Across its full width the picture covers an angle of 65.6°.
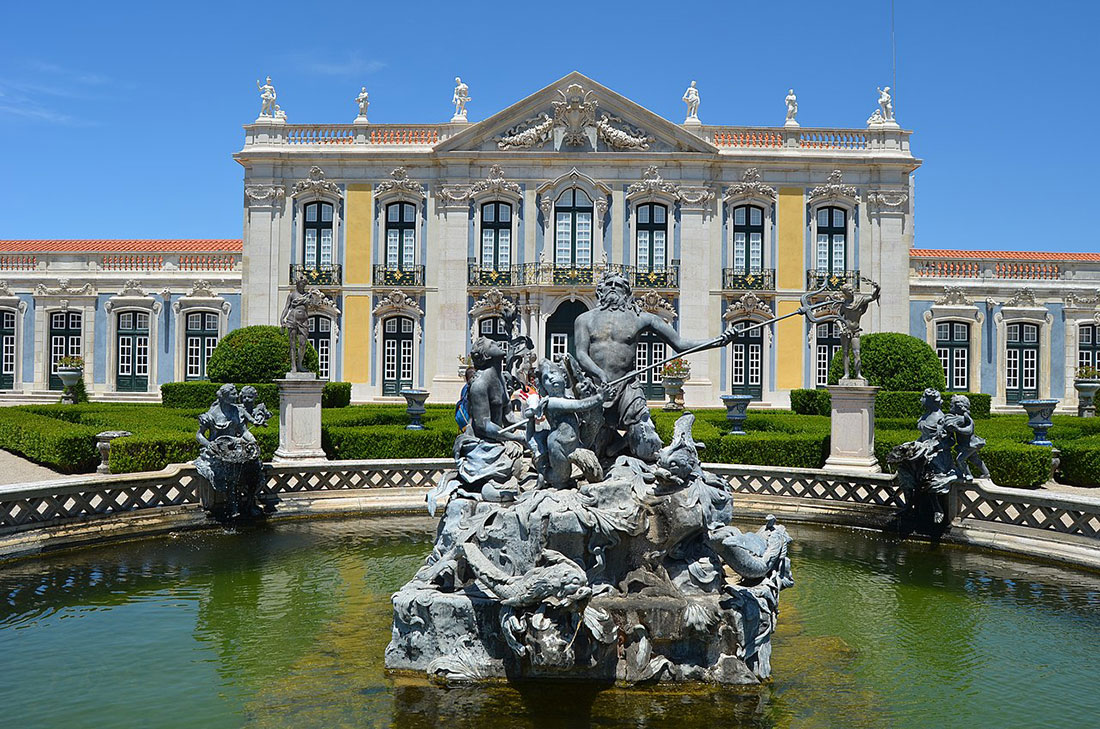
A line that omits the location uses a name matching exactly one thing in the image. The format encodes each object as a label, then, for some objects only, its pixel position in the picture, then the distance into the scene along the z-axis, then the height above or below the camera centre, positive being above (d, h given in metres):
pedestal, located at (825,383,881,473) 12.46 -0.80
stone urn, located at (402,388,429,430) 15.31 -0.66
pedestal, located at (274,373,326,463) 12.72 -0.73
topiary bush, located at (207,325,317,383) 24.02 +0.27
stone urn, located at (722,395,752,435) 15.10 -0.66
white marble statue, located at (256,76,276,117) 28.56 +9.01
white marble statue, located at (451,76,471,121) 28.70 +9.22
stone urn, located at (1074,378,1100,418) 23.31 -0.51
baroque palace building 27.78 +4.11
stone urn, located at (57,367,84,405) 23.84 -0.41
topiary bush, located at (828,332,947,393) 22.91 +0.29
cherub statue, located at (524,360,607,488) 6.27 -0.47
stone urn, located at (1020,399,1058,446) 13.71 -0.64
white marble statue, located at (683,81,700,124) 28.32 +9.04
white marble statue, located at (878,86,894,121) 27.89 +8.85
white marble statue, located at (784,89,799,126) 28.34 +8.83
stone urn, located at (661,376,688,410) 21.78 -0.47
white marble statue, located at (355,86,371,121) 28.62 +8.98
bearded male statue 6.66 +0.17
